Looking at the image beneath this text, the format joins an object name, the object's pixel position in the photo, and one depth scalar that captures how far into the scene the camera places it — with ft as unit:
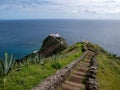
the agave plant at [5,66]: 17.84
